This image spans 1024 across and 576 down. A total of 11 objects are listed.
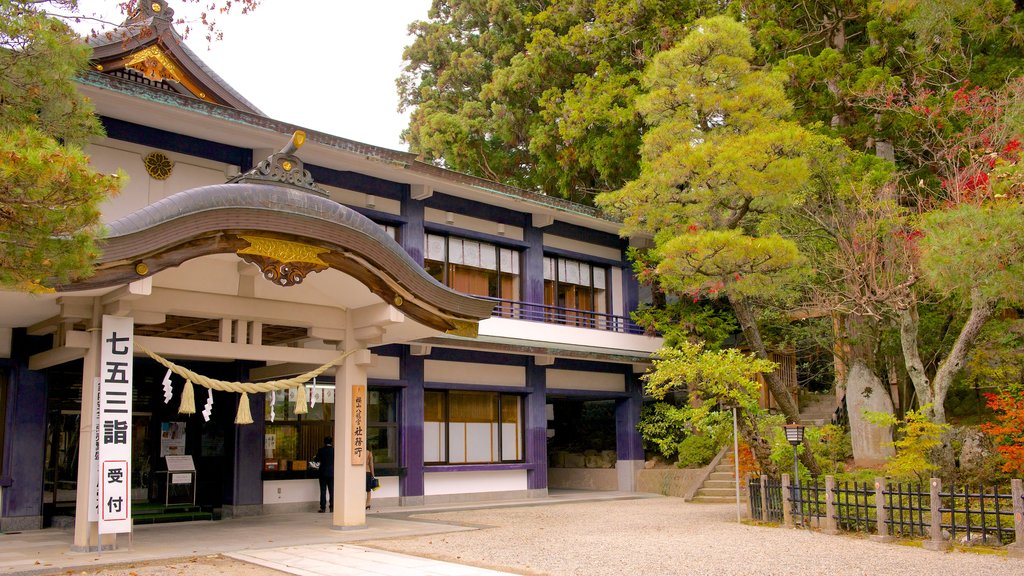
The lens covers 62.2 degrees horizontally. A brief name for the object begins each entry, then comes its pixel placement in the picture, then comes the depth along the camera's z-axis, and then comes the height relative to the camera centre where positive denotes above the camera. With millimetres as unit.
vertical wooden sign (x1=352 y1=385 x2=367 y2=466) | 13492 -404
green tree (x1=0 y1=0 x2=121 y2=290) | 6562 +1761
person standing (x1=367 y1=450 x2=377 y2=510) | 16391 -1427
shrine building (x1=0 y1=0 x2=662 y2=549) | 11273 +1249
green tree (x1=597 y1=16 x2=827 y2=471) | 16656 +4455
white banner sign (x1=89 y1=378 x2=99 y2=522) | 10789 -790
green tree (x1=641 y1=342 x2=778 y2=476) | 14602 +217
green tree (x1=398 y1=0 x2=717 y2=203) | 22938 +9404
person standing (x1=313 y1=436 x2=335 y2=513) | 16531 -1257
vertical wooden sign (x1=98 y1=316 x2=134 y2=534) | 10703 -265
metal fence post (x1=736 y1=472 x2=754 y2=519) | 14908 -1725
